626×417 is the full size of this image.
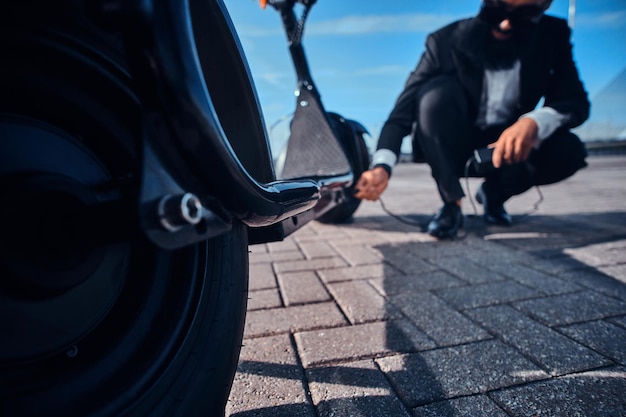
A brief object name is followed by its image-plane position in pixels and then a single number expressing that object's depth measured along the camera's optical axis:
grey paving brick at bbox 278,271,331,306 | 1.37
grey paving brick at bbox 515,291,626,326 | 1.15
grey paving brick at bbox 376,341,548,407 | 0.80
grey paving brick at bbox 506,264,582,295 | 1.41
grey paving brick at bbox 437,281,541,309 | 1.31
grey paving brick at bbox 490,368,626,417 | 0.72
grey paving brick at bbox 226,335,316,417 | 0.75
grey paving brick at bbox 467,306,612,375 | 0.89
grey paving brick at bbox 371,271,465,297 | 1.45
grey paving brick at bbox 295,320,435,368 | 0.96
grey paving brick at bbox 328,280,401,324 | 1.21
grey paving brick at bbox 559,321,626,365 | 0.94
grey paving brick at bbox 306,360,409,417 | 0.73
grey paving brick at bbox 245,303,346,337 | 1.13
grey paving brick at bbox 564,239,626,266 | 1.74
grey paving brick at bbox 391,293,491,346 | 1.05
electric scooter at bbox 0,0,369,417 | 0.45
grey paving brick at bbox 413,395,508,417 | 0.72
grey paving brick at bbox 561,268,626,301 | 1.36
